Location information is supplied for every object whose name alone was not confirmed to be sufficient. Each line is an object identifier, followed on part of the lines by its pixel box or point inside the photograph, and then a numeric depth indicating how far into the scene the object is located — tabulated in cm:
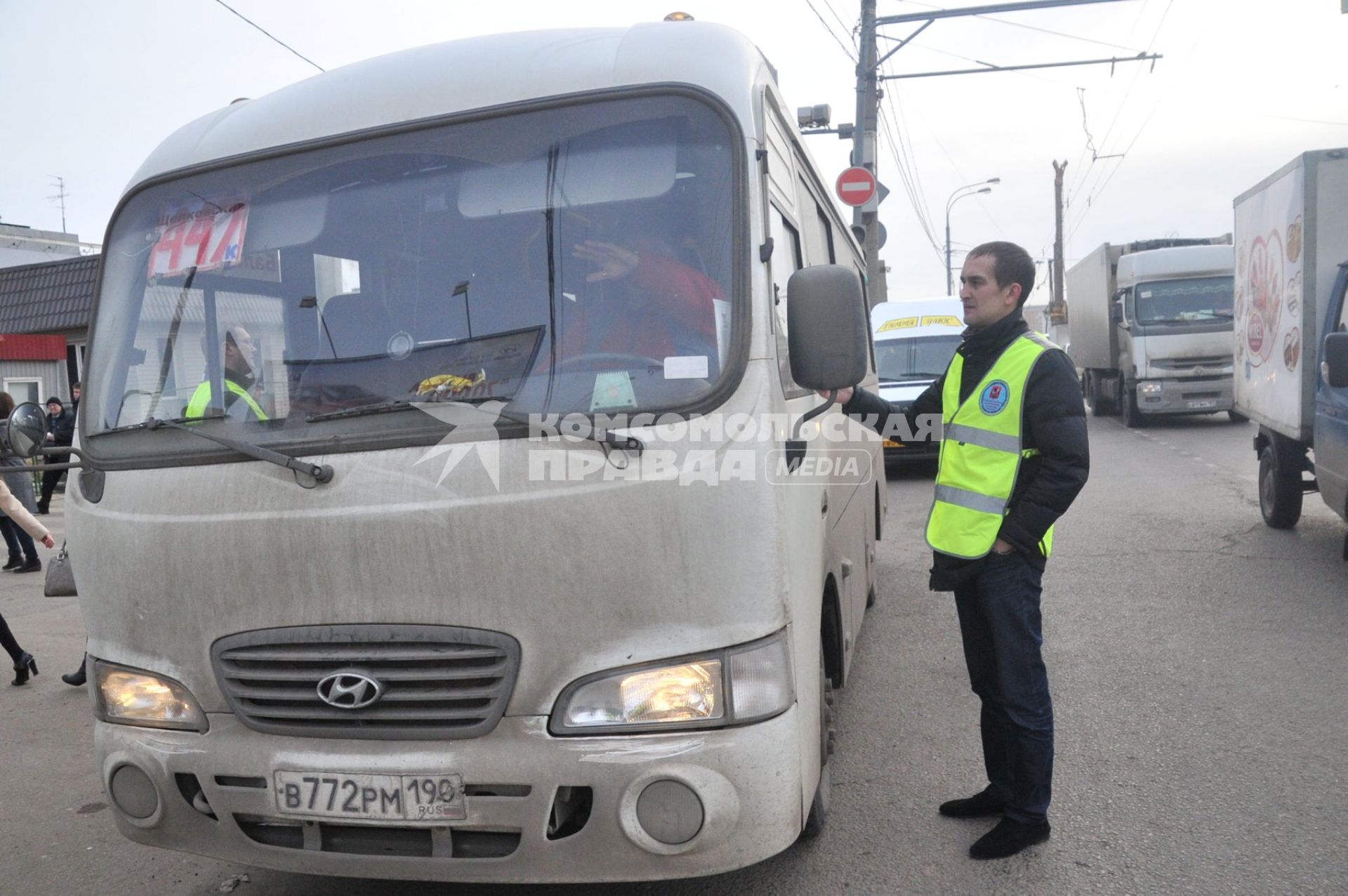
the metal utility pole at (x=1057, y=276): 4725
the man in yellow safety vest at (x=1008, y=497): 341
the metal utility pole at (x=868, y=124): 1708
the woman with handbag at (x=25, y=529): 634
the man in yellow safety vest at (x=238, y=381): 298
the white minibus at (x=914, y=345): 1388
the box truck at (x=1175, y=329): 1836
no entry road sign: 1514
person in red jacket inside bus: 281
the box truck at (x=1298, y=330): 749
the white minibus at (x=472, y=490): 268
